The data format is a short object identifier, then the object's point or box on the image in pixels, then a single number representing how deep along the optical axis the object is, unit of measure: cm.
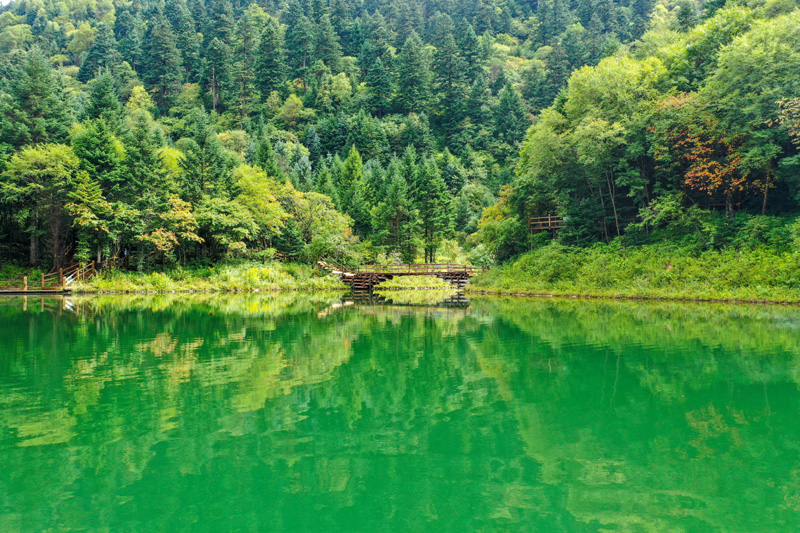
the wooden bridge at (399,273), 4428
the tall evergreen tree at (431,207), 5116
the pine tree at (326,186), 5756
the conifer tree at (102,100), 4719
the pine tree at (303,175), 5891
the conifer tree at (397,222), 5019
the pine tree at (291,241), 4784
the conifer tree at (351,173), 6612
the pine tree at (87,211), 3703
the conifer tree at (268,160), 5544
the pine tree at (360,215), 5825
